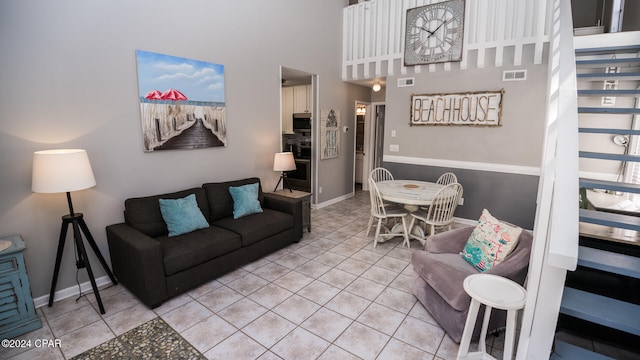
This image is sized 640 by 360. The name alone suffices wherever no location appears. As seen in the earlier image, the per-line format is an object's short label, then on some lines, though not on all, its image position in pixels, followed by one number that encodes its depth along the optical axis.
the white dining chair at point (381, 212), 3.88
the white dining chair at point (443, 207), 3.58
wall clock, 4.64
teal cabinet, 2.17
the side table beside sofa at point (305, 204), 4.29
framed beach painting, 3.14
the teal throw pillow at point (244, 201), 3.67
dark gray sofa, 2.54
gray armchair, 2.09
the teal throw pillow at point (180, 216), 3.06
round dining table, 3.63
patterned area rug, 2.04
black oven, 5.77
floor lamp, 2.30
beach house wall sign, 4.50
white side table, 1.70
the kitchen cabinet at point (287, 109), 6.35
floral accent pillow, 2.27
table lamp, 4.46
